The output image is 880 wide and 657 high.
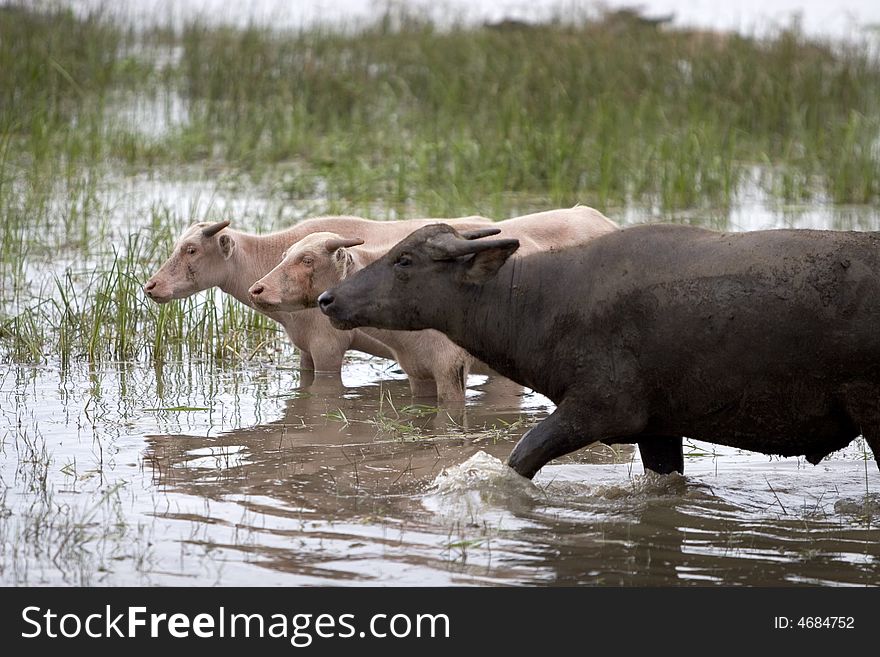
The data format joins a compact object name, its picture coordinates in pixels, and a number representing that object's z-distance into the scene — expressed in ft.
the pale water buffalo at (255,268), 65.41
